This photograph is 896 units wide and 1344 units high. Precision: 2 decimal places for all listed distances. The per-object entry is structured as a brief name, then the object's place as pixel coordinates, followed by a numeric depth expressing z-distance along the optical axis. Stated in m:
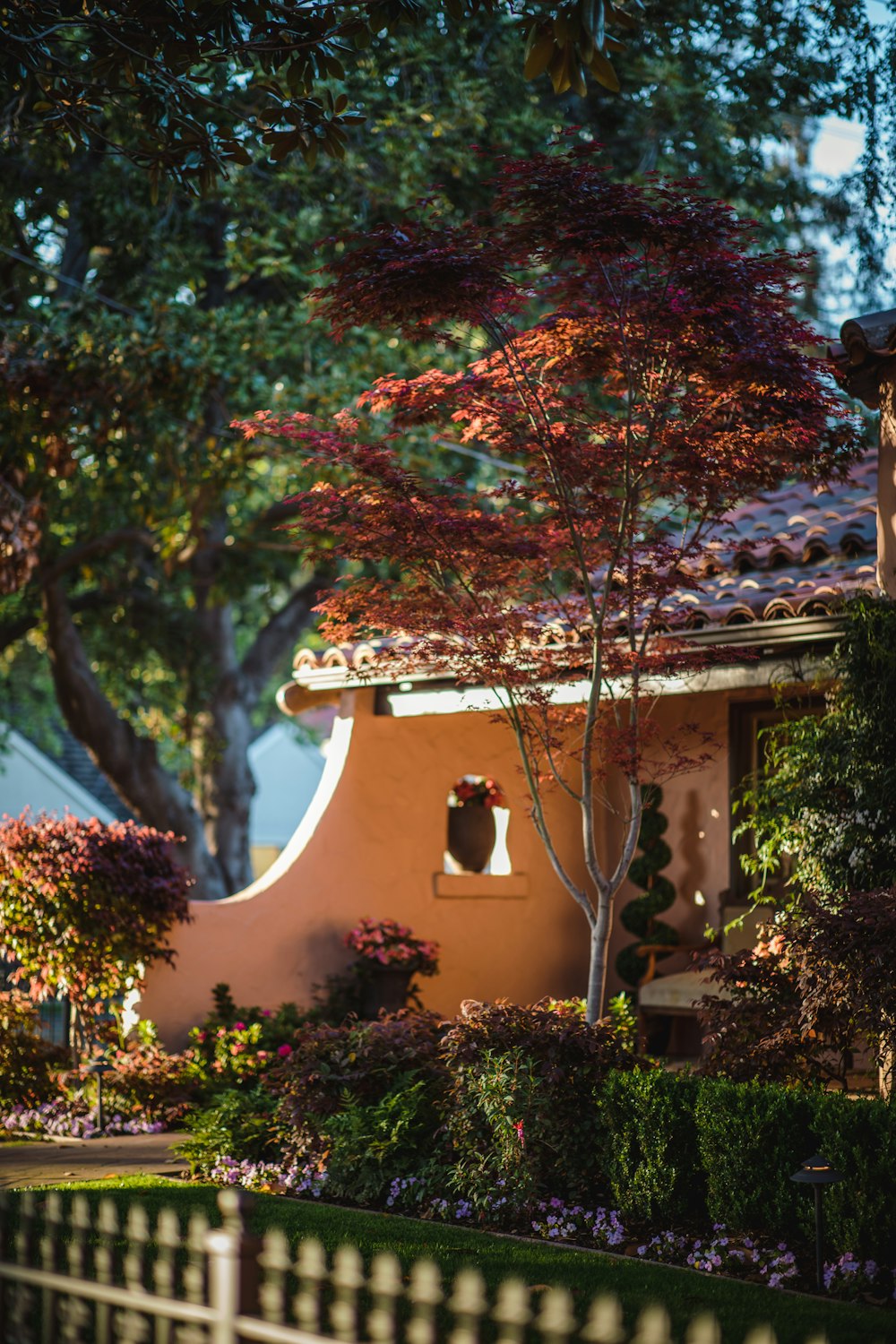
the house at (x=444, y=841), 10.34
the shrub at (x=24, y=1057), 9.77
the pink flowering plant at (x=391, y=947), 11.30
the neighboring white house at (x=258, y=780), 28.98
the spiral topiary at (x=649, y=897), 12.11
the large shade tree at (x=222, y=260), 13.86
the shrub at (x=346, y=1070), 7.90
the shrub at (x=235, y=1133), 8.13
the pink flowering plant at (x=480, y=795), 12.66
